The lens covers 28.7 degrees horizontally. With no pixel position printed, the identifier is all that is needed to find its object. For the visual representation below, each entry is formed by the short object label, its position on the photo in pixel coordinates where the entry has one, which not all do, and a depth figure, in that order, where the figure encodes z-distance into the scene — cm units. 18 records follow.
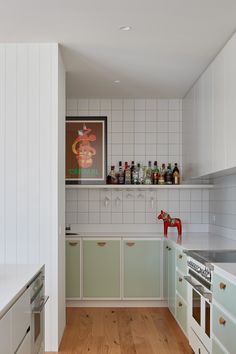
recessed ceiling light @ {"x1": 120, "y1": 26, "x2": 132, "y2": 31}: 340
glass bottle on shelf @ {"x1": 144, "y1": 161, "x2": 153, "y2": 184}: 561
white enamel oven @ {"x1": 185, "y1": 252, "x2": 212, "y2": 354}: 308
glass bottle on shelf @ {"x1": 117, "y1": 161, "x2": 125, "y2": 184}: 563
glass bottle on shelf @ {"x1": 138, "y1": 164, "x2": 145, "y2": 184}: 564
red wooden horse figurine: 524
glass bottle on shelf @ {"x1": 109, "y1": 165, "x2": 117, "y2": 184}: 565
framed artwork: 570
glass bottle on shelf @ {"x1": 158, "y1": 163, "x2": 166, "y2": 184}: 560
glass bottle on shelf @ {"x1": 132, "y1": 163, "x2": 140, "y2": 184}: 563
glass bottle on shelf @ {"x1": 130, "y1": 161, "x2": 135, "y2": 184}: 565
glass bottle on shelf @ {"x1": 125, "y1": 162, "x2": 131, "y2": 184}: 562
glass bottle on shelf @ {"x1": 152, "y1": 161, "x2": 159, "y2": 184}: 563
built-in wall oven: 260
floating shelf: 550
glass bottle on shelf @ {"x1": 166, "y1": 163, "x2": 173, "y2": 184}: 564
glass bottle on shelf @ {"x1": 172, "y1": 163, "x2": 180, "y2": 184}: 563
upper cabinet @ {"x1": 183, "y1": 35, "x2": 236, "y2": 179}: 351
